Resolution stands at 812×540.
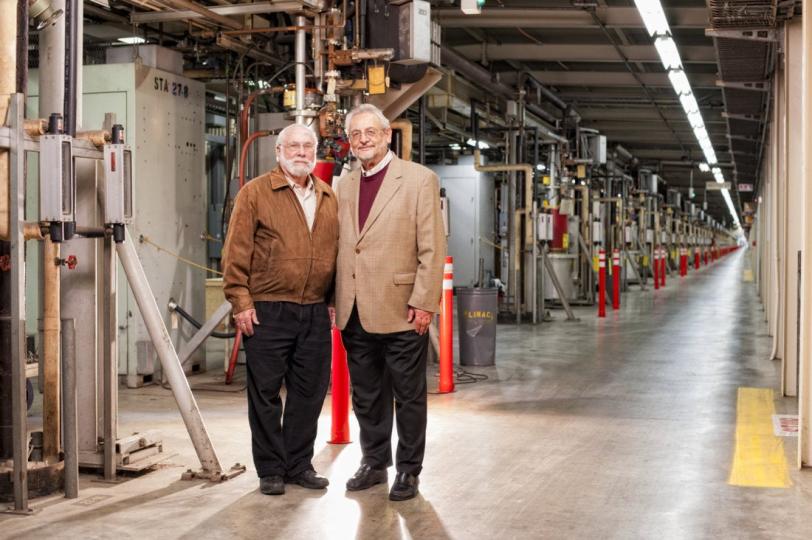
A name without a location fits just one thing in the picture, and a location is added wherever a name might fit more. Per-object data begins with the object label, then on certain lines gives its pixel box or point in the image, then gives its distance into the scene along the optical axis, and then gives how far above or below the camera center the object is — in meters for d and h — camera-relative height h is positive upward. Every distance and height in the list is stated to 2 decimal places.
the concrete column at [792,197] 7.59 +0.26
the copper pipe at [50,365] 4.73 -0.64
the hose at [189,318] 8.41 -0.76
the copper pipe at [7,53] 4.39 +0.77
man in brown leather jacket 4.54 -0.29
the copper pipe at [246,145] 8.03 +0.69
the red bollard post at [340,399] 5.79 -0.98
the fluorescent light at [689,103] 14.82 +1.94
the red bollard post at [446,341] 7.96 -0.88
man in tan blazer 4.52 -0.22
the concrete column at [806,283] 5.10 -0.27
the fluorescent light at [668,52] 11.09 +2.06
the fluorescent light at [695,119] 16.64 +1.90
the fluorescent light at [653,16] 9.44 +2.10
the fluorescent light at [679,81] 12.97 +2.01
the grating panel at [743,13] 7.61 +1.70
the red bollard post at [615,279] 17.98 -0.88
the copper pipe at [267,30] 7.78 +1.62
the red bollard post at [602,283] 16.22 -0.87
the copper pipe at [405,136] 8.88 +0.84
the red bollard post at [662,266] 27.28 -0.98
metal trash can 9.68 -0.93
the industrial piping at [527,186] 14.54 +0.65
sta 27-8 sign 8.52 +1.23
